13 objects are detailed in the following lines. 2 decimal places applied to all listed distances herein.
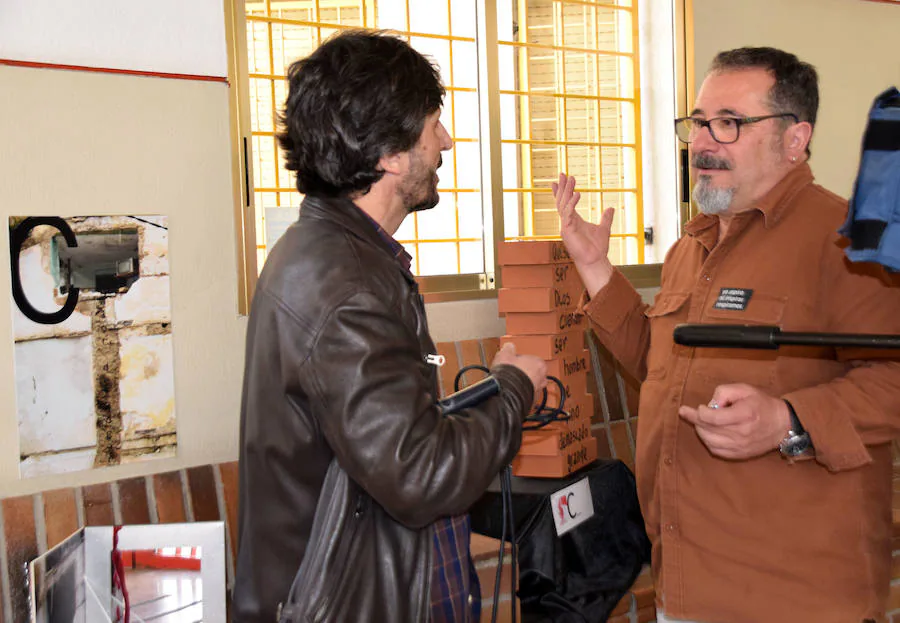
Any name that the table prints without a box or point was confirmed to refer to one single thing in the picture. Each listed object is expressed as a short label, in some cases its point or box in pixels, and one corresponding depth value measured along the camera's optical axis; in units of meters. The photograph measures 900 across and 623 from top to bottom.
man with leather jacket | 1.24
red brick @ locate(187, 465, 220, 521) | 2.61
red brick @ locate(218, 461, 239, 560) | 2.65
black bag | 2.76
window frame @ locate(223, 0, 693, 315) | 2.79
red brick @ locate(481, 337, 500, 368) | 3.33
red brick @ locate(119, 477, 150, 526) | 2.50
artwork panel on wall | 2.43
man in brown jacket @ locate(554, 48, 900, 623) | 1.64
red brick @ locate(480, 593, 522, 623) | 2.44
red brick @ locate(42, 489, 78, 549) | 2.37
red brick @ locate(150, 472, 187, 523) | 2.55
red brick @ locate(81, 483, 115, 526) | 2.44
